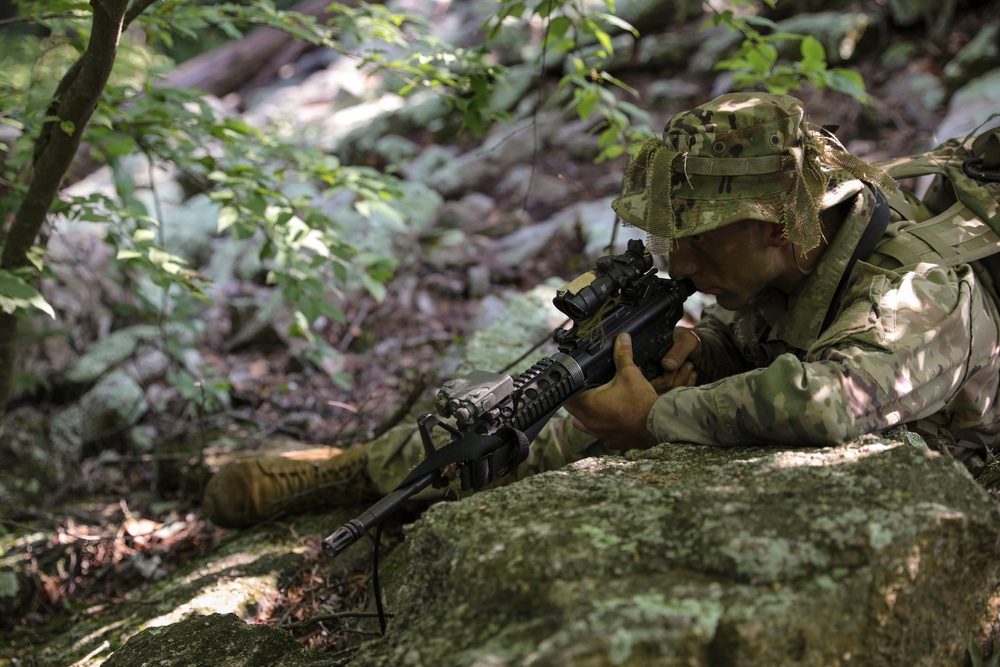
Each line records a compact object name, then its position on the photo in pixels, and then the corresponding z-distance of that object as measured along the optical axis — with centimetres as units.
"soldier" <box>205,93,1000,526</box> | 230
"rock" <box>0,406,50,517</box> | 491
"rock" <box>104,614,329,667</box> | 238
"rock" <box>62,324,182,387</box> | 628
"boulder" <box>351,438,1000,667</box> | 155
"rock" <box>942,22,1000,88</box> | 775
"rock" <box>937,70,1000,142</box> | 636
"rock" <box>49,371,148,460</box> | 535
